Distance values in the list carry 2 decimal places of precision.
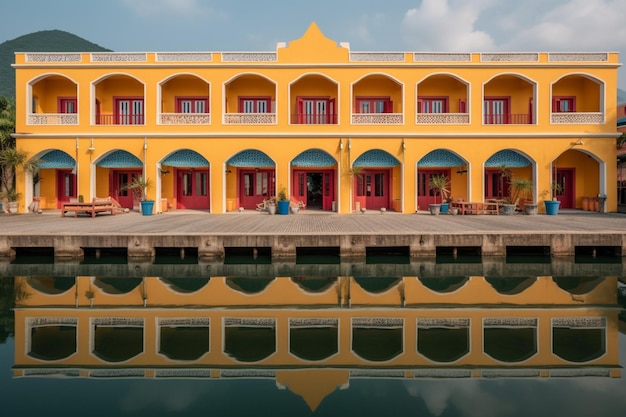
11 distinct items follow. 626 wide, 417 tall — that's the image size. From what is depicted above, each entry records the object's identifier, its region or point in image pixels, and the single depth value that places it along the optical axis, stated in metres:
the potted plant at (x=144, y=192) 17.32
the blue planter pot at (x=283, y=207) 17.34
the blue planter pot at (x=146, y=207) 17.27
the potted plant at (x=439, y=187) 17.50
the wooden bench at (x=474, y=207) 17.30
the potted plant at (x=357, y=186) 18.11
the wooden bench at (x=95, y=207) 16.02
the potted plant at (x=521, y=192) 17.89
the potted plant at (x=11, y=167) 17.86
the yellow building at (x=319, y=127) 18.30
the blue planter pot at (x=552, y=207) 17.09
